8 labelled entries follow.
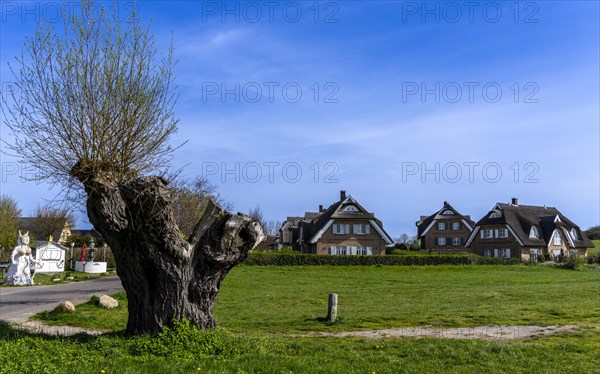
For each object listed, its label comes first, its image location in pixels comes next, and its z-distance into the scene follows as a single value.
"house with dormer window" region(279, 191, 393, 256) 60.00
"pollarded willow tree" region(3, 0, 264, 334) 9.81
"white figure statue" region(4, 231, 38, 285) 29.94
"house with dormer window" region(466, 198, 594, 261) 68.72
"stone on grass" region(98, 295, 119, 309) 17.97
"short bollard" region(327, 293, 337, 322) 14.72
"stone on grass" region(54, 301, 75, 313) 16.01
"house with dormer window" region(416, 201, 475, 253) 77.62
